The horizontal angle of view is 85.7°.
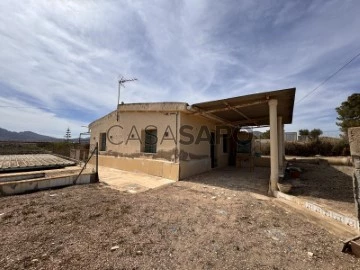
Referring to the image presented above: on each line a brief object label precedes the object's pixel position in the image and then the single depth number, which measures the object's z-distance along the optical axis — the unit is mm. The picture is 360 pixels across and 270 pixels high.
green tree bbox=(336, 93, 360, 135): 20984
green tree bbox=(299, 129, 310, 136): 33156
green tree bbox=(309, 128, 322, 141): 31031
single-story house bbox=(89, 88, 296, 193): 7376
